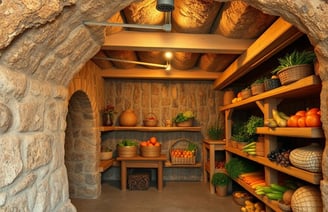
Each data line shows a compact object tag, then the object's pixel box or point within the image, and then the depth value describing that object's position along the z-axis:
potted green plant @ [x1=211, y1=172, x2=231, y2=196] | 3.80
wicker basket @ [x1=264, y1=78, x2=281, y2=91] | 2.33
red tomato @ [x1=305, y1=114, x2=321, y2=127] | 1.80
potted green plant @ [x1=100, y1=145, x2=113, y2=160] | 4.16
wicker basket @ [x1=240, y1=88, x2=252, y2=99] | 3.09
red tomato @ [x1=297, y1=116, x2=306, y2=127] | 1.93
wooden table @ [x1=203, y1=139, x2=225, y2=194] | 4.05
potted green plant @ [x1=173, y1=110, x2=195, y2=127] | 4.46
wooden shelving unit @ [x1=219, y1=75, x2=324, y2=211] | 1.74
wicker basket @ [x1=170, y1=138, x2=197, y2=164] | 4.36
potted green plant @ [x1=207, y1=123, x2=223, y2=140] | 4.50
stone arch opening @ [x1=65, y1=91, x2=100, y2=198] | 3.62
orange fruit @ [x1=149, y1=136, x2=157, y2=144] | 4.38
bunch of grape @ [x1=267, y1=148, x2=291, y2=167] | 2.16
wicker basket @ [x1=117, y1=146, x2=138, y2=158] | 4.22
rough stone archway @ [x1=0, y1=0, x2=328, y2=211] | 0.90
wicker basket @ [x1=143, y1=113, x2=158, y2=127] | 4.47
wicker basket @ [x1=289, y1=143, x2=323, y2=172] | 1.79
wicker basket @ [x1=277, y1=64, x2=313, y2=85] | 1.91
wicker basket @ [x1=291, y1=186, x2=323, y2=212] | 1.78
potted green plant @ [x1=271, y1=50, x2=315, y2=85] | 1.91
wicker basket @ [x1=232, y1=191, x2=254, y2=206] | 3.40
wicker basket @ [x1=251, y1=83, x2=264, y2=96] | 2.68
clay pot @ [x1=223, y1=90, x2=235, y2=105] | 4.02
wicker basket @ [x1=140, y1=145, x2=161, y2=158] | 4.20
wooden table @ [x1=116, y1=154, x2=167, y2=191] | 4.10
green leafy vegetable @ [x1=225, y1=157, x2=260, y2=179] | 3.47
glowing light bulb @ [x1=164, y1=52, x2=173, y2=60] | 3.36
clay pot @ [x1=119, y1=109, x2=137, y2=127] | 4.41
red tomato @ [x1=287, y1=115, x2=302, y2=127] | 2.05
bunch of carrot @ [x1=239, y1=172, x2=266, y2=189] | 2.91
